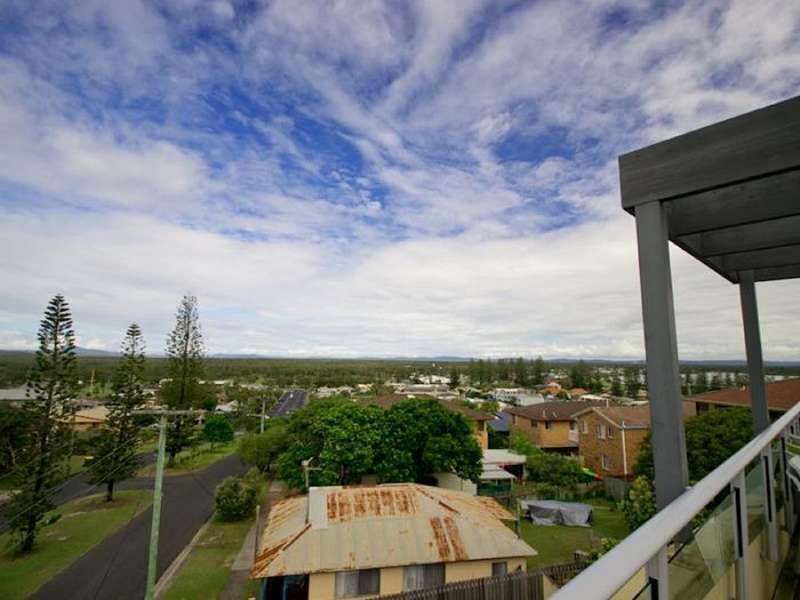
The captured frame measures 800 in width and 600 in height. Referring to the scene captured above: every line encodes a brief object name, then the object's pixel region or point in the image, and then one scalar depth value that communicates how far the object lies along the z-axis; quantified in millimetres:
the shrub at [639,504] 12008
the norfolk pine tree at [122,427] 20859
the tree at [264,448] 22859
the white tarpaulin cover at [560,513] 15227
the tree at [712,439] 14273
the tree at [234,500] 16109
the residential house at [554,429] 27703
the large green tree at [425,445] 16750
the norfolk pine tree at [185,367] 29031
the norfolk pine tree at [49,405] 15898
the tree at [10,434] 20297
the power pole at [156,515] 8180
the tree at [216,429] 33938
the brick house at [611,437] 20656
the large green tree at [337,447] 16469
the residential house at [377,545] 8578
